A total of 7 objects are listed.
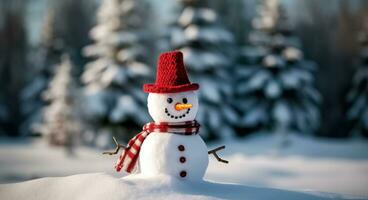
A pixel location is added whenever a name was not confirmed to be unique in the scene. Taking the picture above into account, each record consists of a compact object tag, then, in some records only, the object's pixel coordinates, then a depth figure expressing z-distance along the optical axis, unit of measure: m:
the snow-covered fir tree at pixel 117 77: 21.69
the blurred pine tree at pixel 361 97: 26.50
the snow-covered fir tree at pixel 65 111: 21.59
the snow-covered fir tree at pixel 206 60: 22.78
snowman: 5.90
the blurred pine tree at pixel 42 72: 29.38
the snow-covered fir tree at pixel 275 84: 23.63
